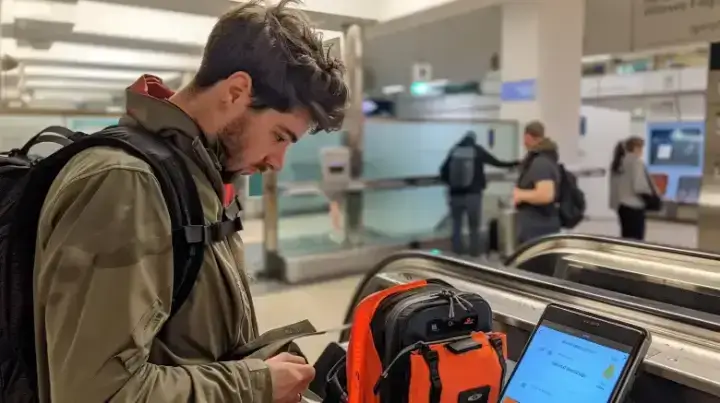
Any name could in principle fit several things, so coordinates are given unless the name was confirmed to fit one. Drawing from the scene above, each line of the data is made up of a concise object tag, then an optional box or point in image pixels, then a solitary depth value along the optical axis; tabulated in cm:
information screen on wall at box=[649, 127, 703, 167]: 1208
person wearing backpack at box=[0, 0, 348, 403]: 103
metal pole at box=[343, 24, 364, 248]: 754
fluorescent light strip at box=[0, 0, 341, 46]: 834
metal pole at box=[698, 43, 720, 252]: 409
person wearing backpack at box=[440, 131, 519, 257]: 750
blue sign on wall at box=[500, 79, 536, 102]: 845
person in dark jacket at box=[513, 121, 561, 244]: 563
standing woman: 754
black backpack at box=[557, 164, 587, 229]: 591
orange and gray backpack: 147
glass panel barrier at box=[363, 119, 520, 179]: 821
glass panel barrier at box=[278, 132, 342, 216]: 739
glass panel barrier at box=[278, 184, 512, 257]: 756
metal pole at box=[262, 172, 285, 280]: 723
